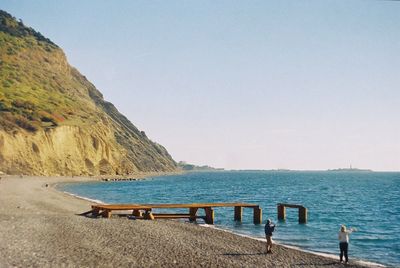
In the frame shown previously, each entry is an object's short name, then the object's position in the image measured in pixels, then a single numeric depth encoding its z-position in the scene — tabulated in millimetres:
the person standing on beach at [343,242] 19078
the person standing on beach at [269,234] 20547
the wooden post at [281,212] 37812
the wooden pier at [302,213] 35938
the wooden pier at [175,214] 31031
